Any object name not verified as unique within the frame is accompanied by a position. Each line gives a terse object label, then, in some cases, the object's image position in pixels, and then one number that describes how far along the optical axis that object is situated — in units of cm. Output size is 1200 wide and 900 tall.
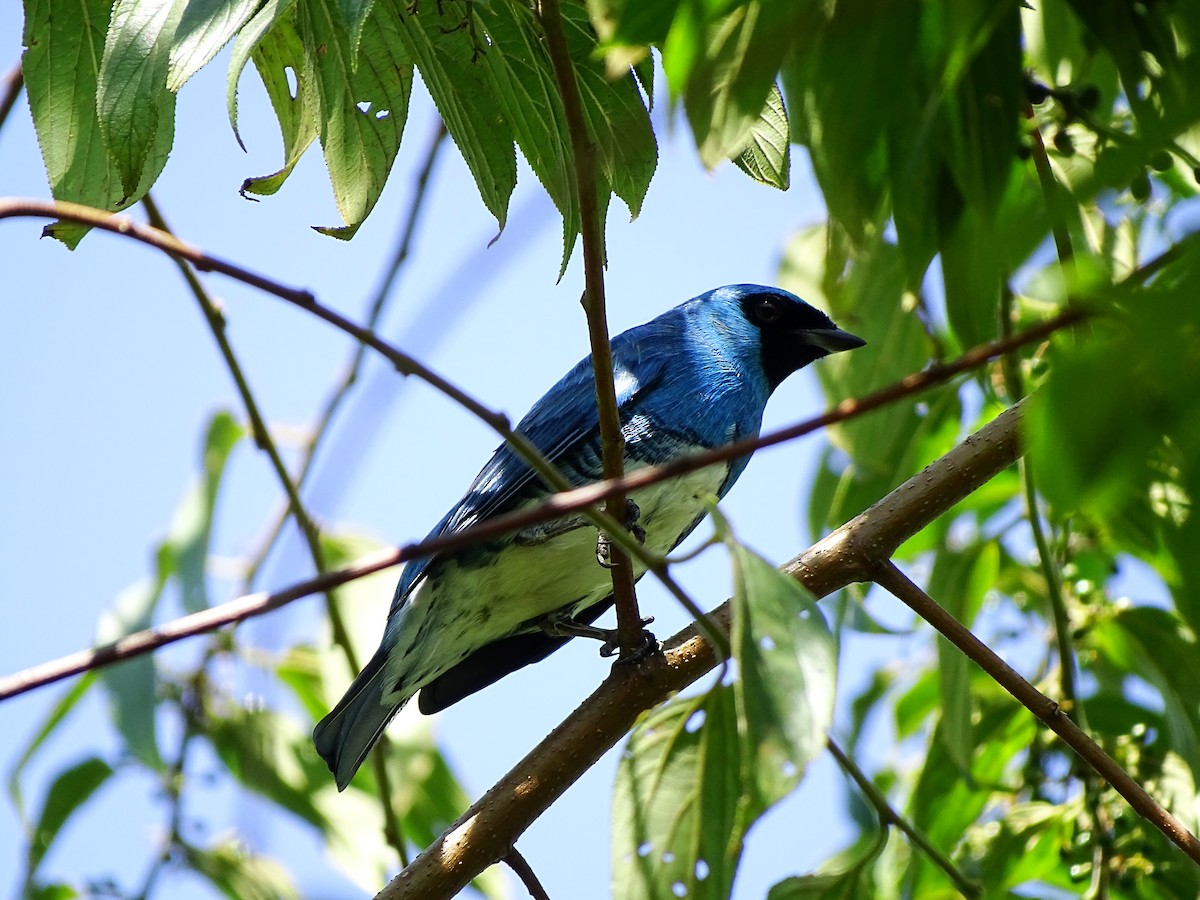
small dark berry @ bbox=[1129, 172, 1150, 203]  452
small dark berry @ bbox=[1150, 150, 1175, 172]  380
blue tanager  752
